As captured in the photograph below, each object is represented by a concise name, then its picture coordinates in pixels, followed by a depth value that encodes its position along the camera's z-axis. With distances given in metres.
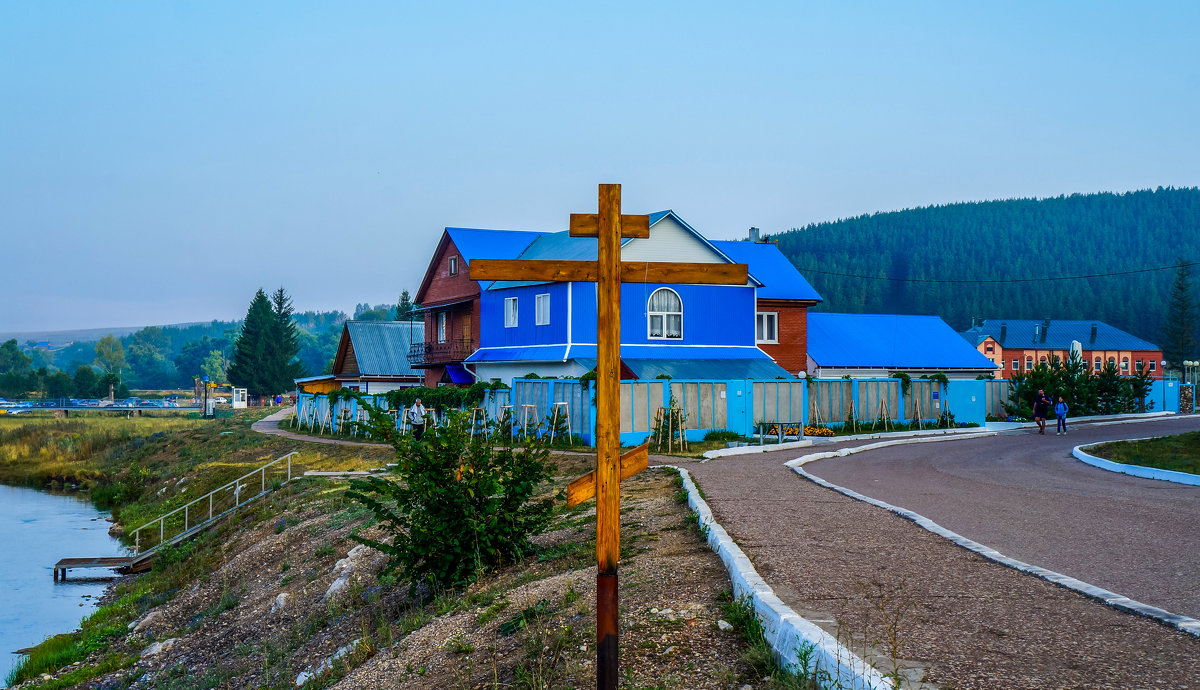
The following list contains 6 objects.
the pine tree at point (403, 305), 100.84
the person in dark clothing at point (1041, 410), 33.78
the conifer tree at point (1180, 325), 99.50
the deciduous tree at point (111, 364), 192.57
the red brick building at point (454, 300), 42.06
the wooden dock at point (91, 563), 23.61
